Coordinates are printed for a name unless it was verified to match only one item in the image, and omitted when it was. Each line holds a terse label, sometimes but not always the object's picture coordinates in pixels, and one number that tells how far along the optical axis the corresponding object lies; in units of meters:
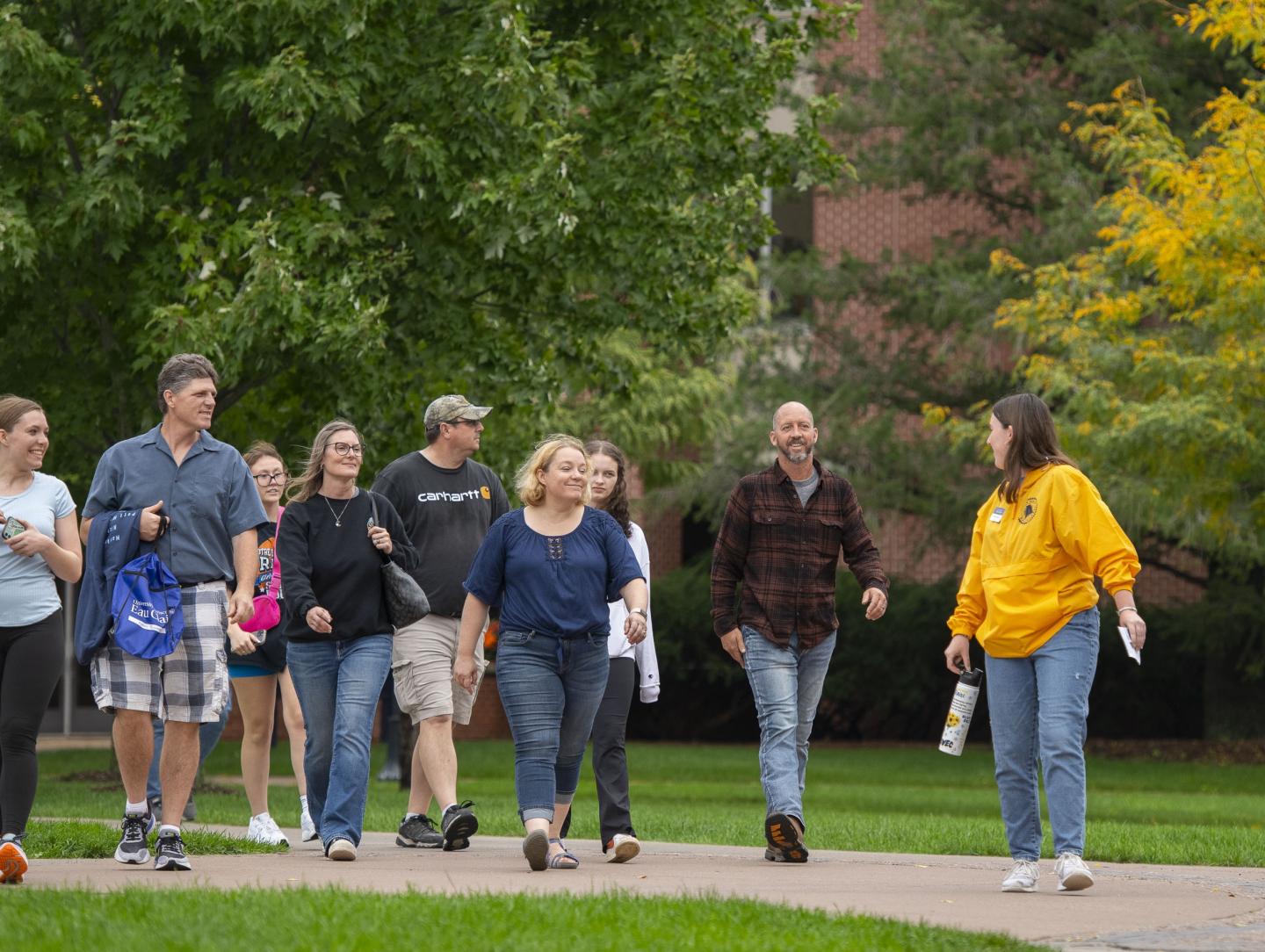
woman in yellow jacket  15.04
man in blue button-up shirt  15.87
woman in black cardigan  17.34
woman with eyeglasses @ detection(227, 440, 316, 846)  20.03
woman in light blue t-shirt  15.70
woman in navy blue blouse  16.58
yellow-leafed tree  32.41
